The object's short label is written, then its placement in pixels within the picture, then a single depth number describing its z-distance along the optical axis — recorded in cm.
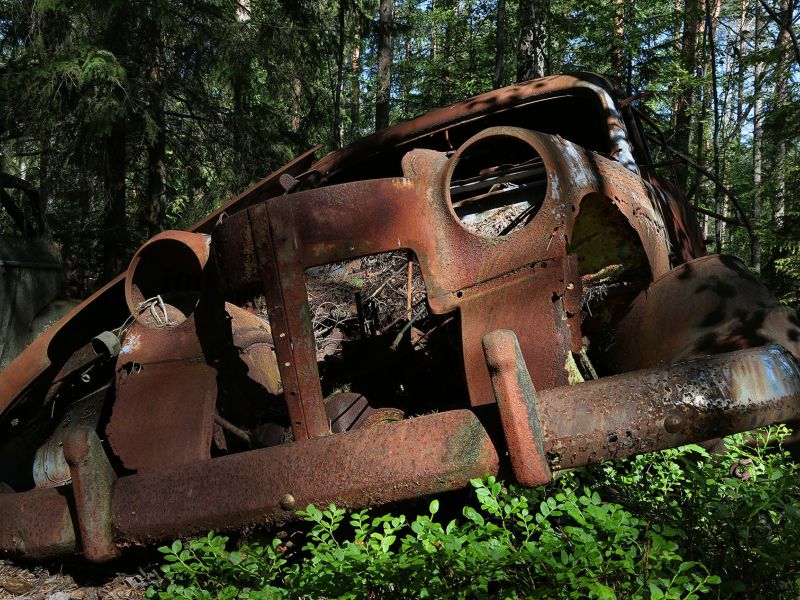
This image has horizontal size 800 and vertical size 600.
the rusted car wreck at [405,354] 199
